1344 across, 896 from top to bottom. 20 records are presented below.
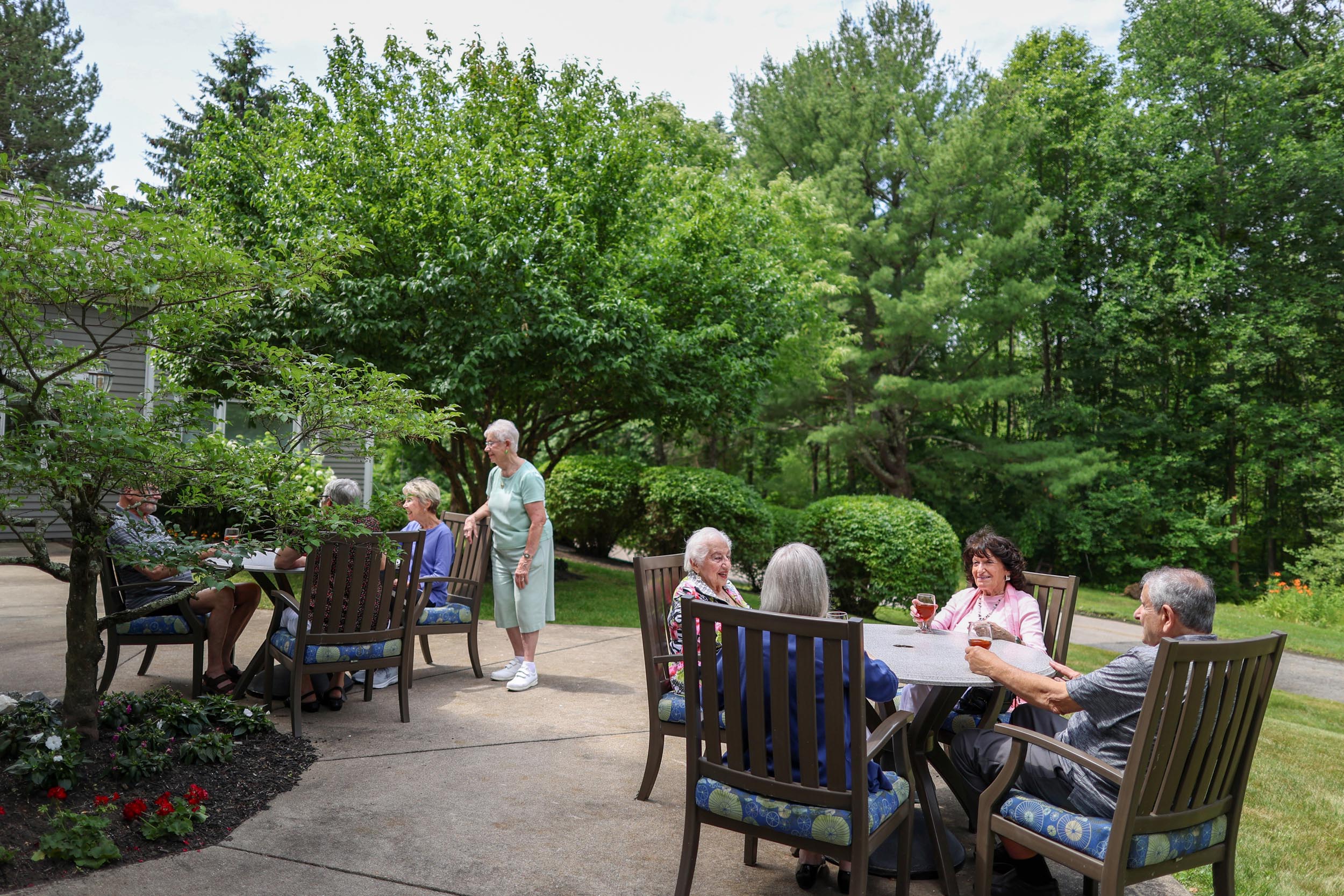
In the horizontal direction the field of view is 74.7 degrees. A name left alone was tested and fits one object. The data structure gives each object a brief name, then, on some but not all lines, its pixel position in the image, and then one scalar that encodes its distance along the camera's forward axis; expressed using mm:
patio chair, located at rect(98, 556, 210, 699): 4863
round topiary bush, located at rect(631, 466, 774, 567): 11453
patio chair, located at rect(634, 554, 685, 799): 3830
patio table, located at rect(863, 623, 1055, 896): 3109
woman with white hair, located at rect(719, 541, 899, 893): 2844
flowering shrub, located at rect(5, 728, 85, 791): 3305
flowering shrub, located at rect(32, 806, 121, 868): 2900
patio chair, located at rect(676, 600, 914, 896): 2502
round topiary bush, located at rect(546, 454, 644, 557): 12359
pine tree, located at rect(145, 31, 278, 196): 25672
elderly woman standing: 5582
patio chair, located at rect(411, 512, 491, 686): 5770
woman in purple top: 5902
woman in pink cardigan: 4113
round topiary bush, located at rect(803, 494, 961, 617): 11039
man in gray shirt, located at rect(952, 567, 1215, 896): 2732
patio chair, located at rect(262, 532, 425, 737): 4523
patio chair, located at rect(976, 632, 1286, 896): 2480
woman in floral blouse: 3674
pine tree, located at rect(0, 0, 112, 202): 28281
